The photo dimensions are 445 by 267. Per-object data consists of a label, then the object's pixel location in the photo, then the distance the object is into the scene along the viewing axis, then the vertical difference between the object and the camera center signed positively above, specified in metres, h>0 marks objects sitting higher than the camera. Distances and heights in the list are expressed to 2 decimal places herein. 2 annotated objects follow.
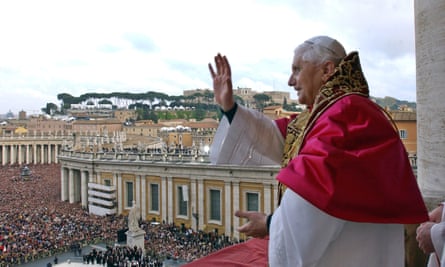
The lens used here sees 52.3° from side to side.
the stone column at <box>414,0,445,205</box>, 3.09 +0.22
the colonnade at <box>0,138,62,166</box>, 63.19 -3.39
